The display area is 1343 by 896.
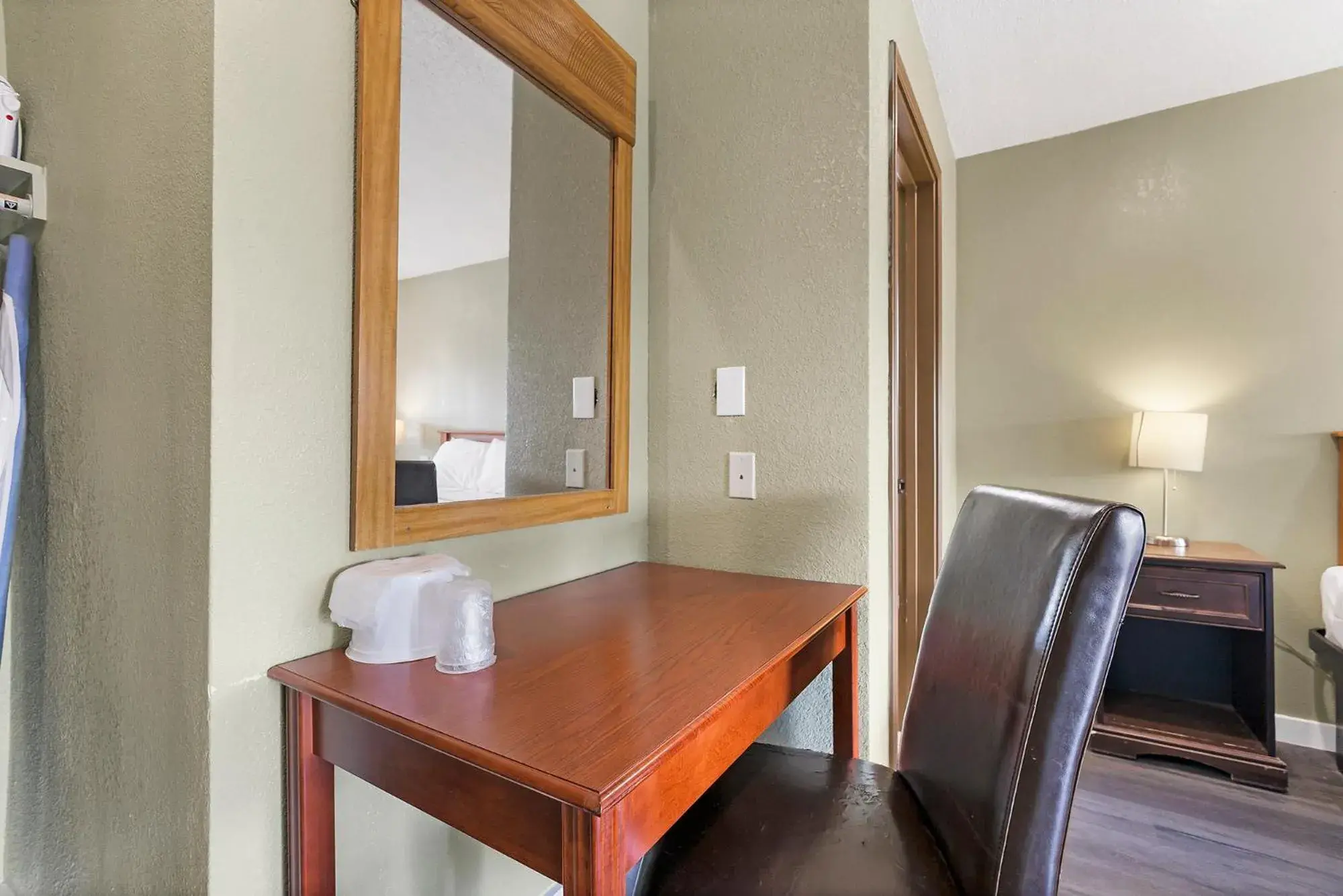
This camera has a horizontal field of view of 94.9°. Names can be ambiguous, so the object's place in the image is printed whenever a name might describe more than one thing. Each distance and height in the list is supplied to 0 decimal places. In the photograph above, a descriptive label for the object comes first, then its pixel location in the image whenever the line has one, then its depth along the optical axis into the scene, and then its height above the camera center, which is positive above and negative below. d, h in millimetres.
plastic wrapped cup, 844 -253
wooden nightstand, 2021 -833
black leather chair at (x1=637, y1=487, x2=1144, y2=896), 688 -406
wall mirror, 1005 +355
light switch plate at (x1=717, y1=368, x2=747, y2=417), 1504 +137
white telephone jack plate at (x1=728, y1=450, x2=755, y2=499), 1492 -64
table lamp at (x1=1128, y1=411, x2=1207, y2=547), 2215 +26
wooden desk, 604 -311
